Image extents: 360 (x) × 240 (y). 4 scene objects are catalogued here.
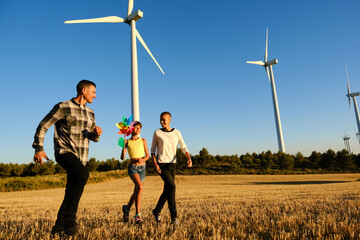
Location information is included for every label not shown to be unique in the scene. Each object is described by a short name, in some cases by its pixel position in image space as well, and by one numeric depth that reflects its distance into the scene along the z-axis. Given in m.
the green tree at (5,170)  42.22
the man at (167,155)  5.54
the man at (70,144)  4.05
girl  6.02
